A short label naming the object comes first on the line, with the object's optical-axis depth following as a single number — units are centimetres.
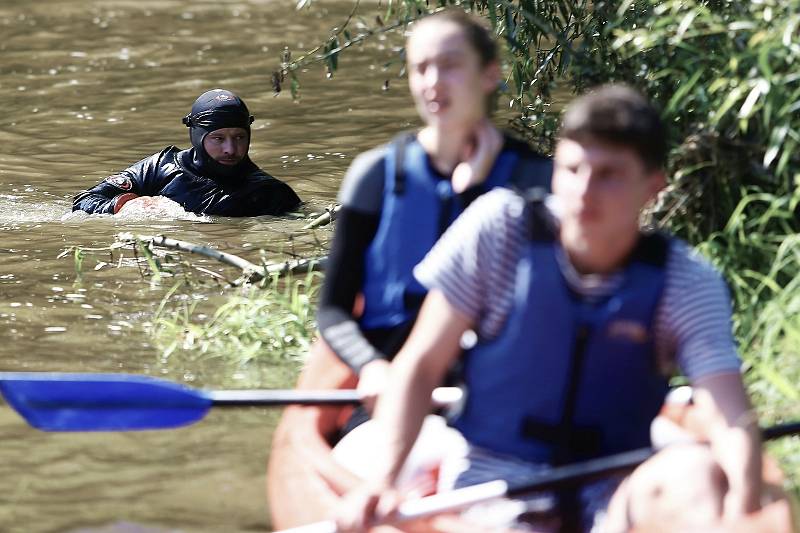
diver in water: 1605
